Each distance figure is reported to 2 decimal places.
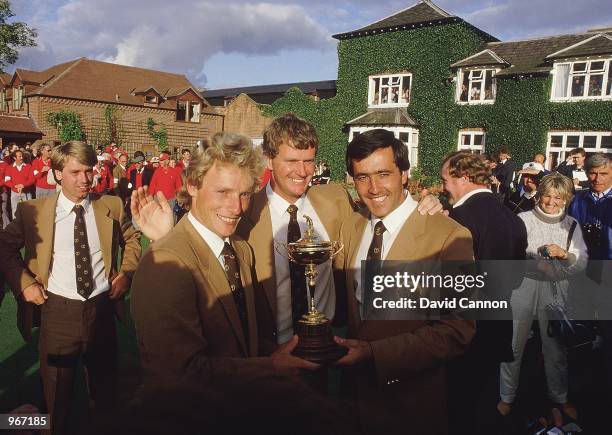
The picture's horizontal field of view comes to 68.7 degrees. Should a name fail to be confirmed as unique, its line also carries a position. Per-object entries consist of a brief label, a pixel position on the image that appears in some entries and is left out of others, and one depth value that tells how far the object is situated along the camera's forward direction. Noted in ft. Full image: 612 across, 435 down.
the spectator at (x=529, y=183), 26.95
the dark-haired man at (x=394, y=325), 6.99
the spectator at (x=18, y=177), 39.19
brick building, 102.78
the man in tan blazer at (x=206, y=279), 5.79
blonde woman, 13.62
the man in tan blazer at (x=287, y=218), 8.93
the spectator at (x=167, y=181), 38.93
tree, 113.19
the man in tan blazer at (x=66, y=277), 10.69
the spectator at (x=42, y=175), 38.14
